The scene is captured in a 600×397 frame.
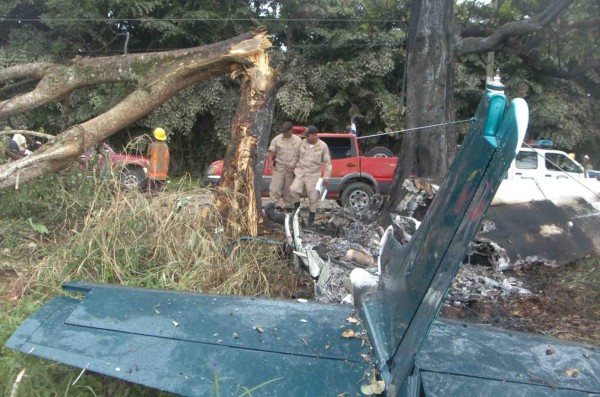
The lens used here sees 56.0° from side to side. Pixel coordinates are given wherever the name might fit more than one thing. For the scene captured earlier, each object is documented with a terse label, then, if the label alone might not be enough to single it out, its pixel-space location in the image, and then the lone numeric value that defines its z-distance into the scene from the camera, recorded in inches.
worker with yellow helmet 306.2
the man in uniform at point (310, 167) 332.5
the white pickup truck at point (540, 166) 538.3
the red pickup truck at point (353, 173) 510.3
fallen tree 233.9
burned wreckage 67.0
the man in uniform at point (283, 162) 345.1
